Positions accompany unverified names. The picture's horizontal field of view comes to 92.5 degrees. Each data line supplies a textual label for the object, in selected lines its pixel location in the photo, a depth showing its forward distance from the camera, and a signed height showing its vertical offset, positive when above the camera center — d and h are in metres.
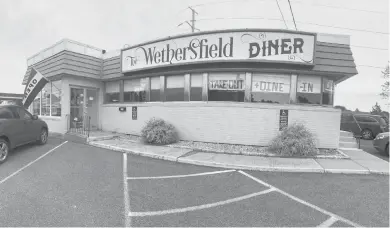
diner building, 7.54 +1.37
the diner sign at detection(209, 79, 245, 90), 8.01 +1.15
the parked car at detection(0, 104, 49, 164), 5.67 -0.76
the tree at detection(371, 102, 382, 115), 34.28 +1.09
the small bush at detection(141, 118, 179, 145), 8.03 -1.02
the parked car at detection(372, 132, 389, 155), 7.60 -1.21
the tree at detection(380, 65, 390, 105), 21.97 +3.30
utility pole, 22.78 +11.60
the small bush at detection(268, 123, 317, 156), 6.60 -1.10
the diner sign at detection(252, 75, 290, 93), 7.86 +1.17
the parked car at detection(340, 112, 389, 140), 12.21 -0.75
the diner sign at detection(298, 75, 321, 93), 7.86 +1.20
